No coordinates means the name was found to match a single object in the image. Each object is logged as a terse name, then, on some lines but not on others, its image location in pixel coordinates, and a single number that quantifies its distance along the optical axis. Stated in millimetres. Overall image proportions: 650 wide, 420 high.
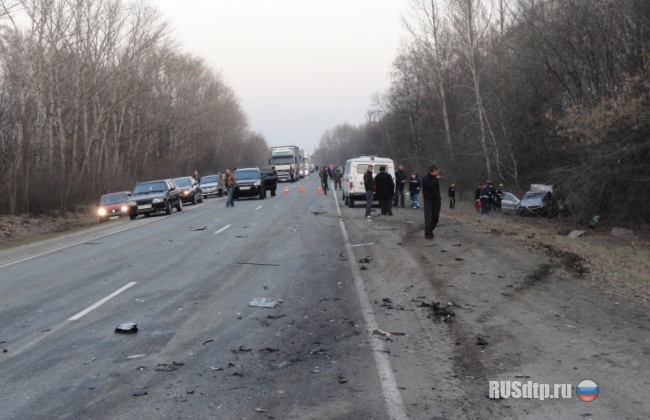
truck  70062
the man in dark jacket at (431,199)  16672
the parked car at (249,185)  39969
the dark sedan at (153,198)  30156
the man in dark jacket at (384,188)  23156
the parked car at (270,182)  43688
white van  29547
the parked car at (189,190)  40719
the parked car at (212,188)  51344
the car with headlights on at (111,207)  32438
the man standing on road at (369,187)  23812
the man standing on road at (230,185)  34281
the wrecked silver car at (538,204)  27428
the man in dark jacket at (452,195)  32287
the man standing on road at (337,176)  45031
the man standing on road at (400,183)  28656
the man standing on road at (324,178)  44422
